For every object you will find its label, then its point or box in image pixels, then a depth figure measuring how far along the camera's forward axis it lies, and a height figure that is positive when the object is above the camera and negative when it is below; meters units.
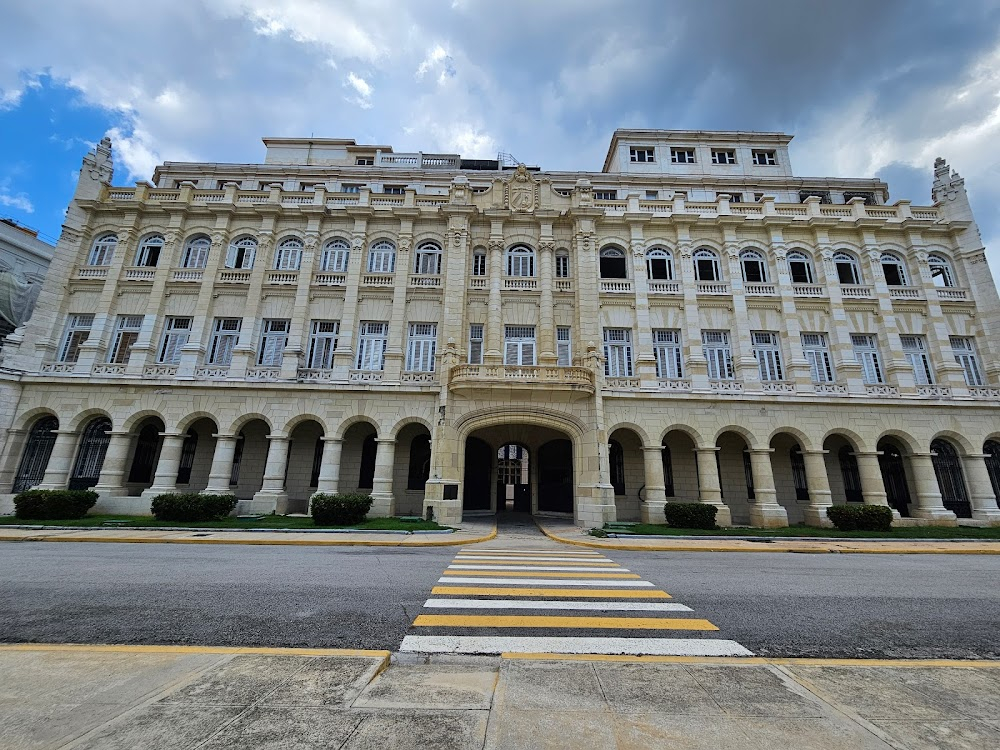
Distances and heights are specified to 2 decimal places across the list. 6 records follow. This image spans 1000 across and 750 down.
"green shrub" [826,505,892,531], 17.69 -1.10
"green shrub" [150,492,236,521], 16.89 -1.21
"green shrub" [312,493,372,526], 16.94 -1.21
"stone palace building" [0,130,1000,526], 20.25 +6.53
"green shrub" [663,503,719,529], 17.50 -1.16
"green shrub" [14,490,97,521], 16.61 -1.24
